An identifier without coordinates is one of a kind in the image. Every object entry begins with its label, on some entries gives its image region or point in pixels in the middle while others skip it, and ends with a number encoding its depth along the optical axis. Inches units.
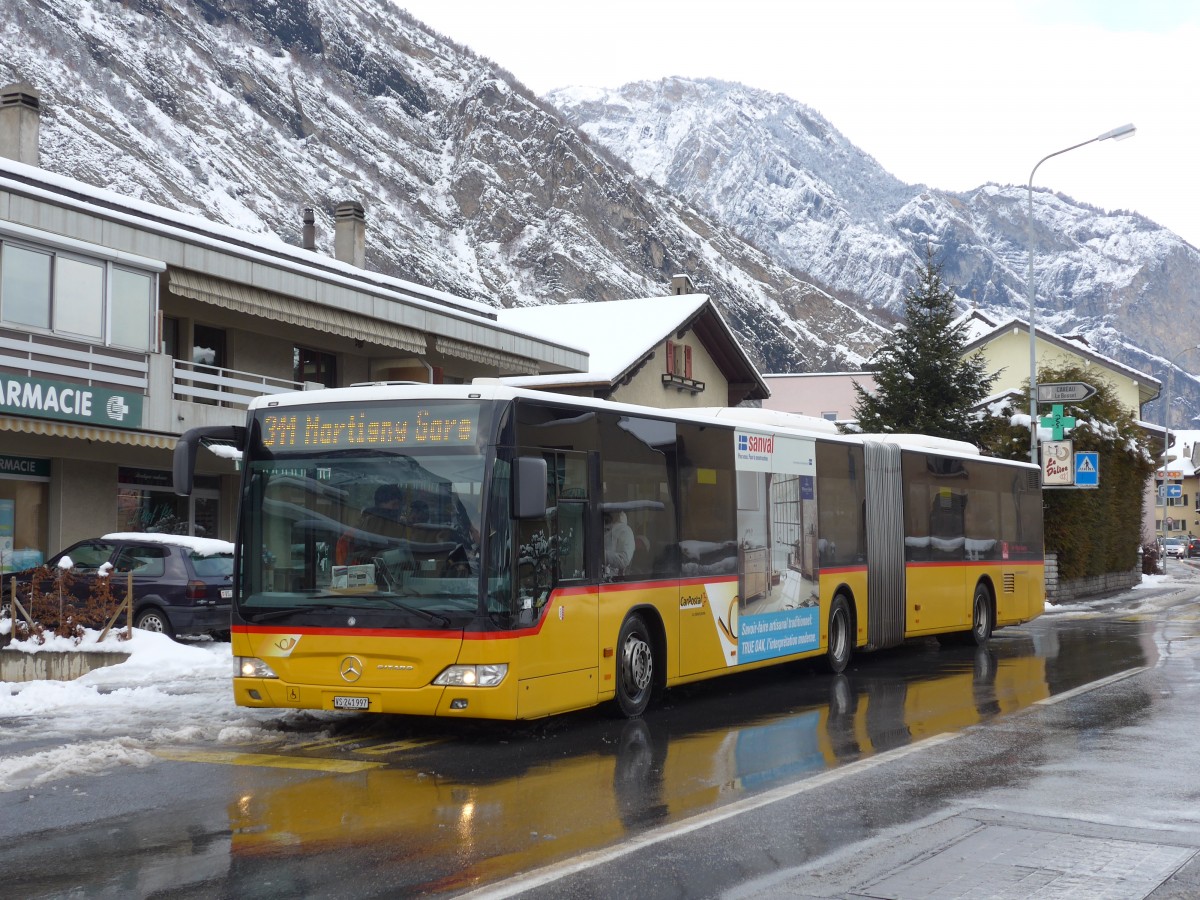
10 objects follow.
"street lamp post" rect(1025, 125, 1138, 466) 1218.6
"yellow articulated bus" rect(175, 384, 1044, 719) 403.2
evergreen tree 1468.6
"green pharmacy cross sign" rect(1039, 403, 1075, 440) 1240.8
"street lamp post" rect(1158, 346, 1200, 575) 2305.4
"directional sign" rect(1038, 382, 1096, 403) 1173.7
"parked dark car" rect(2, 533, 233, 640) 730.8
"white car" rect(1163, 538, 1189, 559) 3772.1
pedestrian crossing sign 1296.8
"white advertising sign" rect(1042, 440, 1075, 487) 1266.0
